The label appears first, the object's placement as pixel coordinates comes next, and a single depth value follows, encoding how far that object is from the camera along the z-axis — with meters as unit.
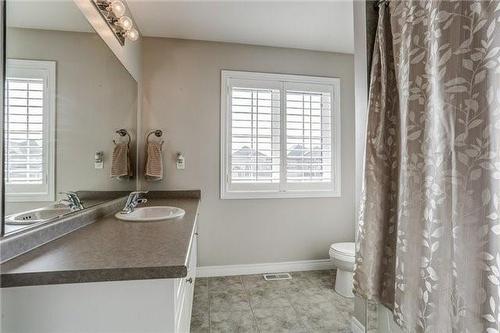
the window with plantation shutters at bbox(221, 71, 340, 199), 2.68
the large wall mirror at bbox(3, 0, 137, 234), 0.91
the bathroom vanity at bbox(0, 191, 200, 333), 0.79
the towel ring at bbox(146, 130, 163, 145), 2.52
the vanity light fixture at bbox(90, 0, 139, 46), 1.64
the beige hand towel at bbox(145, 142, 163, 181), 2.40
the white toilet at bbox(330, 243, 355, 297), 2.21
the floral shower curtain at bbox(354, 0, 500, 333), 0.86
